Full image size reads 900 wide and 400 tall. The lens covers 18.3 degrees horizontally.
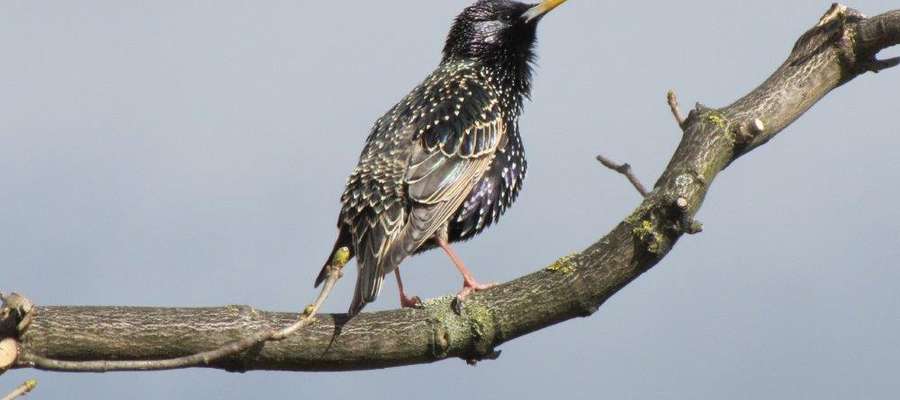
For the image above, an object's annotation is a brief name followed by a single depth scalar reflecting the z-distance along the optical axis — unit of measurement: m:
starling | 14.60
